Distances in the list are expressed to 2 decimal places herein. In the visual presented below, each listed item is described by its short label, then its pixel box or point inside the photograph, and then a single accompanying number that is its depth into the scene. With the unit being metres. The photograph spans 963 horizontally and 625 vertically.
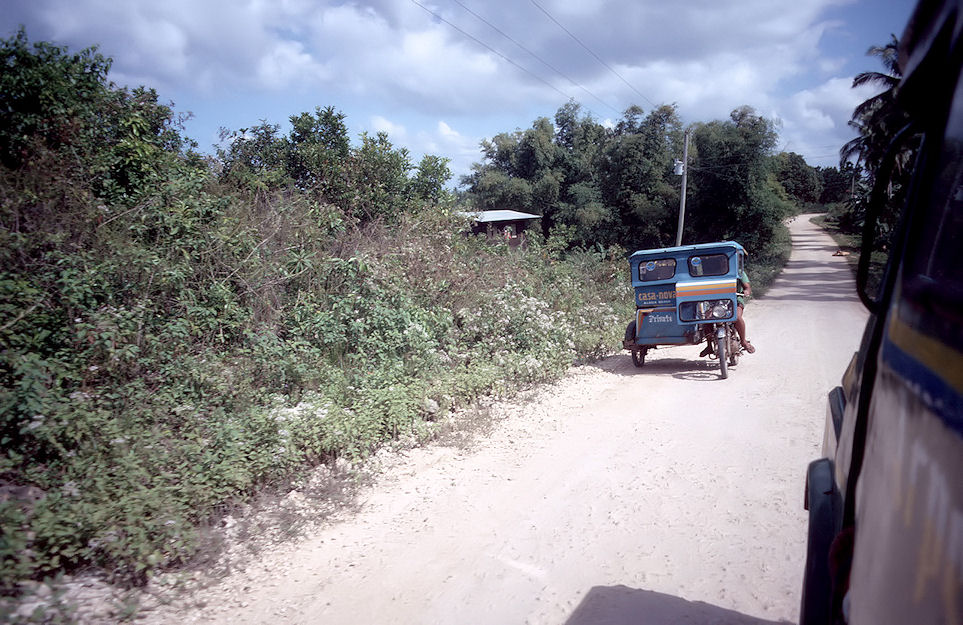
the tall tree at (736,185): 24.22
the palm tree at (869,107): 21.41
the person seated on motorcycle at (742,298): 8.67
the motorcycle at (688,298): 8.20
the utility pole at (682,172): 21.59
